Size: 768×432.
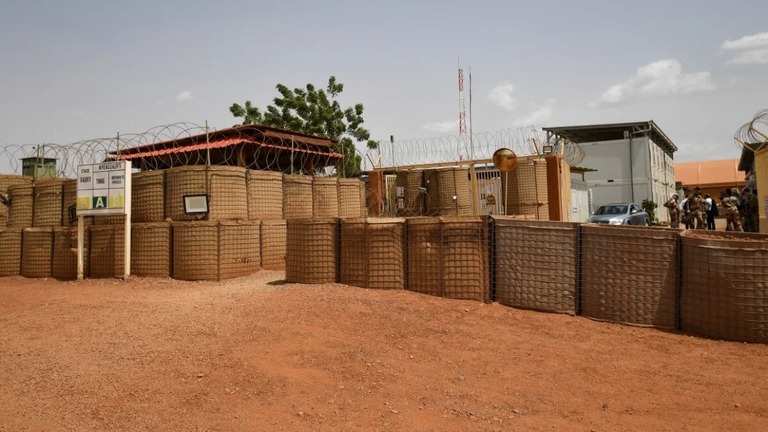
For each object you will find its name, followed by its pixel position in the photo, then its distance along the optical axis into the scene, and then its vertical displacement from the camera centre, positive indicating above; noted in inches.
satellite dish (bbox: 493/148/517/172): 395.9 +50.7
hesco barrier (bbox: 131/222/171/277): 370.6 -13.3
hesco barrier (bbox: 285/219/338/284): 296.5 -12.1
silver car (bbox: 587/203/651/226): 741.1 +13.3
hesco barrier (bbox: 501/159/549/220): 602.2 +42.9
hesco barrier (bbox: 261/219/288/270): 397.4 -11.3
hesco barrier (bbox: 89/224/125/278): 377.1 -13.7
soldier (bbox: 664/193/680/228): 766.5 +19.3
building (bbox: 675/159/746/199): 1922.9 +188.3
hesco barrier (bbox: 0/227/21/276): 422.3 -15.5
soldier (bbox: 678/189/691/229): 732.0 +10.8
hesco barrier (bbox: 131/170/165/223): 391.2 +26.1
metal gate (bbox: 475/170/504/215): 609.9 +37.9
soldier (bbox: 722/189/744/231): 580.4 +11.3
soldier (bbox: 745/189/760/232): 601.5 +12.5
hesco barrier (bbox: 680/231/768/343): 217.8 -28.3
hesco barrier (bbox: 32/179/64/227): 427.8 +24.5
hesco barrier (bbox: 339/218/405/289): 284.0 -13.8
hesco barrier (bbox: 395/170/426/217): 655.1 +43.4
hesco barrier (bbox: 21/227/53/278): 407.8 -14.7
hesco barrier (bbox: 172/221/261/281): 360.5 -13.9
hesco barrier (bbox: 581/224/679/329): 241.0 -24.0
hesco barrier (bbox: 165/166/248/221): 380.2 +30.2
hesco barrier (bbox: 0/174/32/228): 476.1 +45.6
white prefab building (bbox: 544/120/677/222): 1289.4 +159.0
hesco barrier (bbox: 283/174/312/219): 442.3 +28.2
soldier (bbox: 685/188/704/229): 697.6 +19.3
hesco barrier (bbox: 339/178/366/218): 493.4 +29.0
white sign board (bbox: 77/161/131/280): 376.5 +28.4
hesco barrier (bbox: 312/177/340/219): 467.2 +29.0
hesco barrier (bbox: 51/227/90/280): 390.3 -15.7
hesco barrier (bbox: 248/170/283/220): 408.5 +27.9
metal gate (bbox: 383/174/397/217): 654.5 +42.4
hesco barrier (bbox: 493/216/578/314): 260.8 -19.6
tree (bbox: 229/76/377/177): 991.6 +219.1
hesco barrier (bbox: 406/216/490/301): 271.6 -16.0
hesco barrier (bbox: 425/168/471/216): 633.0 +43.3
